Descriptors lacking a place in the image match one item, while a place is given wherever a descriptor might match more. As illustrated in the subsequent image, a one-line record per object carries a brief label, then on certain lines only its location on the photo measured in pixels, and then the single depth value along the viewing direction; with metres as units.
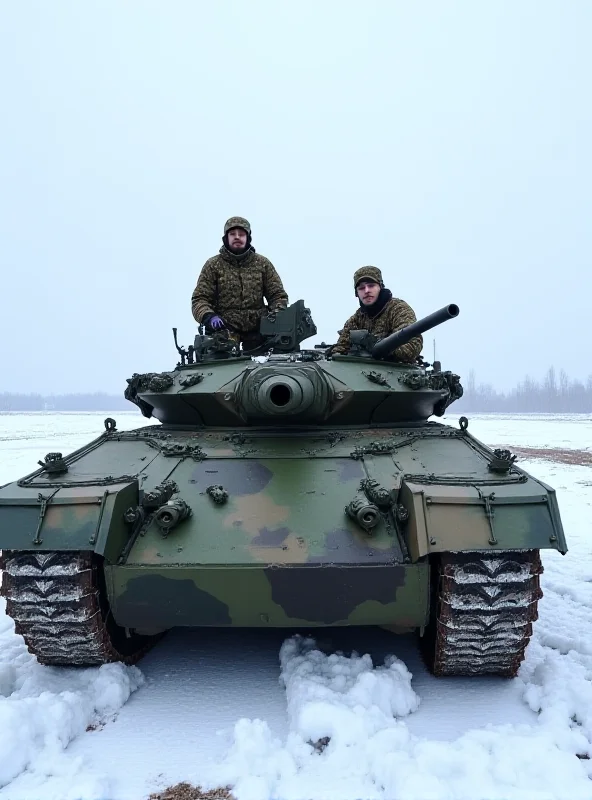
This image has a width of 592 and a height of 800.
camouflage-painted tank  4.33
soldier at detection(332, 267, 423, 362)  7.45
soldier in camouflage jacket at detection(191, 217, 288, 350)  8.08
